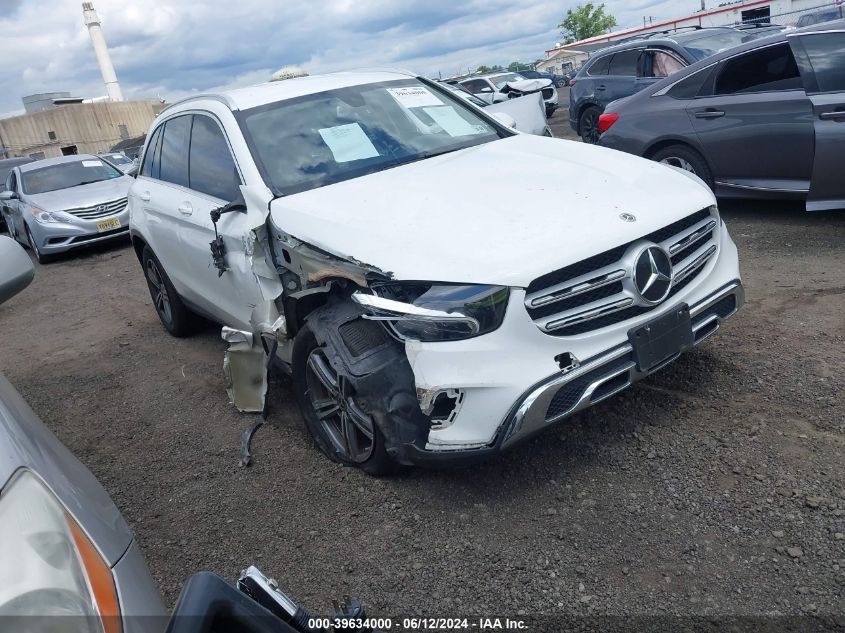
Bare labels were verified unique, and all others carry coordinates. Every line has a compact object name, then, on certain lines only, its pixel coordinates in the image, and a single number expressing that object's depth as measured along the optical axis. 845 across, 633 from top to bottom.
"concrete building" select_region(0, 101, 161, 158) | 47.34
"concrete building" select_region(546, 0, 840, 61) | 31.98
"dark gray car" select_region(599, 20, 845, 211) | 5.64
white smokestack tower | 69.44
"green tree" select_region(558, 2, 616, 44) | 77.12
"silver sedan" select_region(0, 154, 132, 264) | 10.98
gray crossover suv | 9.71
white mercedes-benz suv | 2.79
